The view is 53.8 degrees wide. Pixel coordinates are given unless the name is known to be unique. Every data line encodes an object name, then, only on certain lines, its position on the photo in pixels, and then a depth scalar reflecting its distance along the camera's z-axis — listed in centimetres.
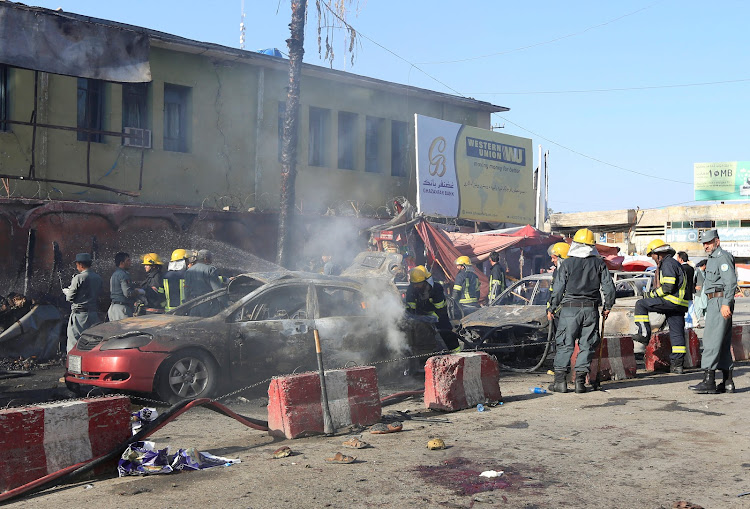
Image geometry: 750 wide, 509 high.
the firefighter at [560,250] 1173
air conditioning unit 1830
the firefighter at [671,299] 1027
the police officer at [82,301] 1066
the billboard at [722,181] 5838
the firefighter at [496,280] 1673
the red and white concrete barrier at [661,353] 1089
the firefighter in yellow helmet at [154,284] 1236
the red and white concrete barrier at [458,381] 771
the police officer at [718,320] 865
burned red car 795
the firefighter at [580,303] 882
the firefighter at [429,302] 1045
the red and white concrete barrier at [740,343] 1259
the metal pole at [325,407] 661
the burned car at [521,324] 1148
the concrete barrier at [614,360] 962
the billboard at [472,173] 2297
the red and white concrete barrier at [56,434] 483
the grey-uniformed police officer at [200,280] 1145
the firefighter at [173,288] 1170
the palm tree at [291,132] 1482
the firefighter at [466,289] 1552
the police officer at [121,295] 1117
